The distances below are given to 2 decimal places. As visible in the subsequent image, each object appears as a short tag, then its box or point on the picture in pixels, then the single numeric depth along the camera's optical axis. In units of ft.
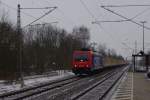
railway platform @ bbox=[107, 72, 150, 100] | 72.38
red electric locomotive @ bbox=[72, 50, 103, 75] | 167.63
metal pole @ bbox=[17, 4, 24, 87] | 97.44
